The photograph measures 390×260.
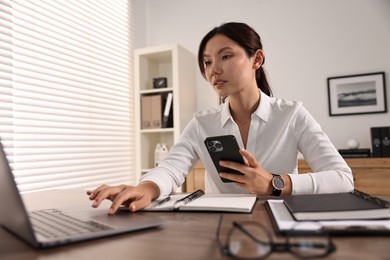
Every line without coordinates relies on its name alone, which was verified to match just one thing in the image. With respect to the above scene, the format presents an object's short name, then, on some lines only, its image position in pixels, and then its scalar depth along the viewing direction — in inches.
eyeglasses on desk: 15.8
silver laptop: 19.3
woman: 47.7
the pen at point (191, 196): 33.6
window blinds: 80.7
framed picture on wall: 103.0
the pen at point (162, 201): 33.8
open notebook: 29.6
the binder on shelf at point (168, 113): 117.1
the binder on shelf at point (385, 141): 92.3
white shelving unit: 116.0
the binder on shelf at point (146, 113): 120.4
